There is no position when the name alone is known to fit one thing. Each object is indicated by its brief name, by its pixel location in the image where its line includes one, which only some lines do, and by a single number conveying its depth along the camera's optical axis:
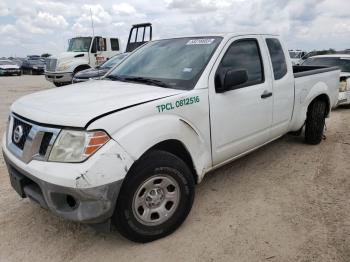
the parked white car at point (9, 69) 30.39
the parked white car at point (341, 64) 9.27
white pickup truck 2.51
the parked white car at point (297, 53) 24.37
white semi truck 16.25
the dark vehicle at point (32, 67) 34.41
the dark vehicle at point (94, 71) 11.40
